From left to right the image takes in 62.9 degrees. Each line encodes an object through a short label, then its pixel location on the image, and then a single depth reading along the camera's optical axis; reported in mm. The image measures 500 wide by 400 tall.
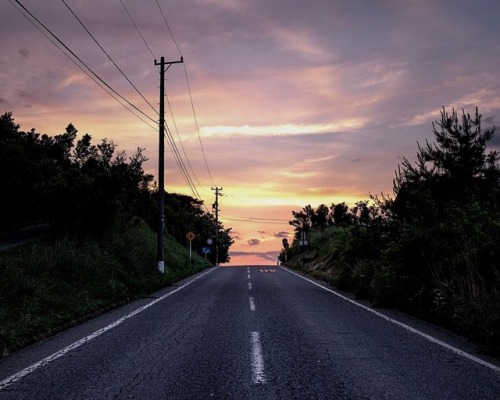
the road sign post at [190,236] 31652
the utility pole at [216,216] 64875
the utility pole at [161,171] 20125
